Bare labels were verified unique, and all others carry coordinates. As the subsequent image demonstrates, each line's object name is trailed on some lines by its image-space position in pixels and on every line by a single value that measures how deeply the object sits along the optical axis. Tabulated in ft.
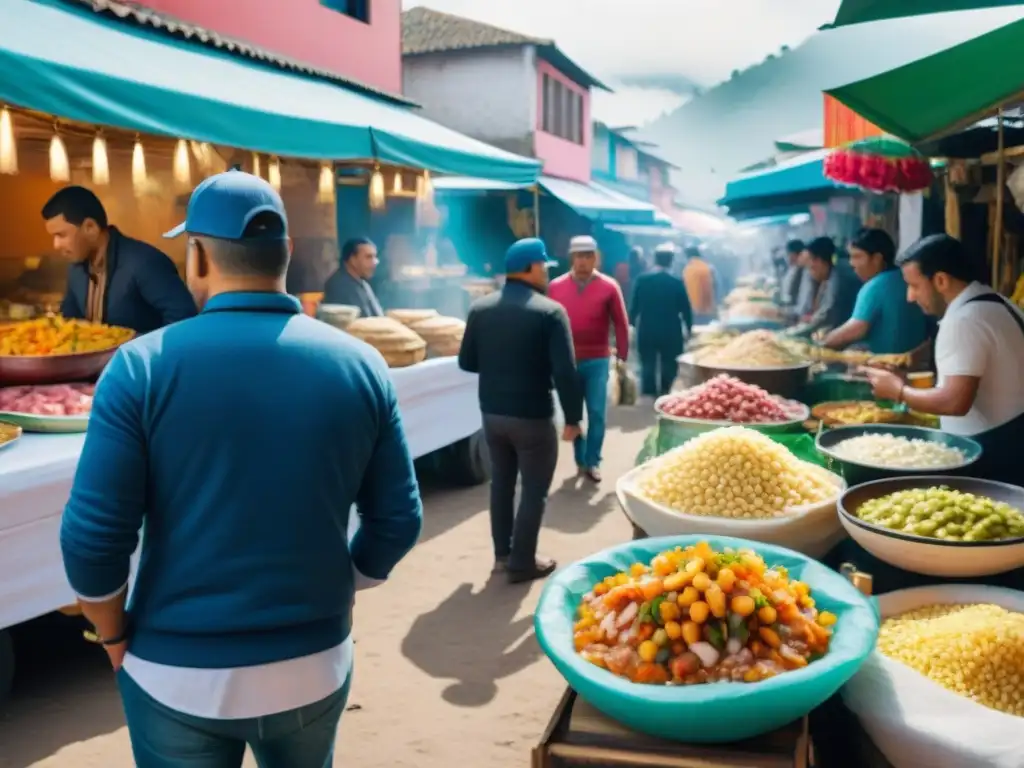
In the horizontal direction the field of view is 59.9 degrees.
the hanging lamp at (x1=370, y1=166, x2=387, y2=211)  26.40
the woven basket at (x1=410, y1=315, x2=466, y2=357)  24.97
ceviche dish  7.02
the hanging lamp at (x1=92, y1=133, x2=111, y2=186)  18.16
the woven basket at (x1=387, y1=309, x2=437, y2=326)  25.25
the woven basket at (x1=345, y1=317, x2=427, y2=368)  22.31
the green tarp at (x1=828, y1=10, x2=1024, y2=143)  13.89
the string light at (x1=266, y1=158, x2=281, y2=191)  25.27
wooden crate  6.79
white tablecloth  12.15
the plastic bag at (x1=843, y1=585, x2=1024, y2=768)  7.04
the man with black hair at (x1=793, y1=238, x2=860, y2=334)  28.58
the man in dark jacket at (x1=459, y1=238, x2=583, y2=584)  17.89
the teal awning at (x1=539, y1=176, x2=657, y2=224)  64.64
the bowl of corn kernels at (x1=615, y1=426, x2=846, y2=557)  10.30
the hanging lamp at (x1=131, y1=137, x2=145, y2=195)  18.56
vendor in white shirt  11.81
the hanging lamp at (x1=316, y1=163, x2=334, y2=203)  26.58
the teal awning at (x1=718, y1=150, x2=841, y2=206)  28.30
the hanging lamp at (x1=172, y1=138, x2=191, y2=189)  19.65
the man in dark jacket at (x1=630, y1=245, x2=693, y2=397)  36.04
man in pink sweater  26.03
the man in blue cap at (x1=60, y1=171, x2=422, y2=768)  6.14
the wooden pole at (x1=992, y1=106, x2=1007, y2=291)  18.21
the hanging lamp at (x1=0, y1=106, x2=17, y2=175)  15.33
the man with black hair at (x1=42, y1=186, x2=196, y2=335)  15.60
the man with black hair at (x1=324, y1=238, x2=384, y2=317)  24.82
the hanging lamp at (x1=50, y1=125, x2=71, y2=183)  16.85
